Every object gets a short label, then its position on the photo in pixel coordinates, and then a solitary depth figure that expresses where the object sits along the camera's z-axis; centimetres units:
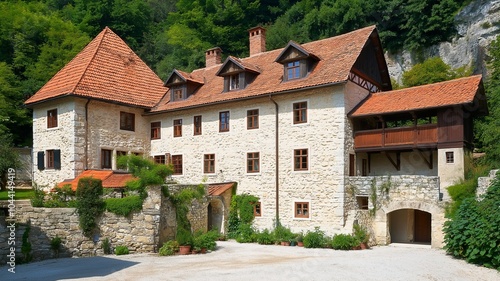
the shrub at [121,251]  1733
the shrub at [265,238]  2122
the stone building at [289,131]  1998
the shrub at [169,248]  1725
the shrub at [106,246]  1736
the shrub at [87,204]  1711
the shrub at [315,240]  1978
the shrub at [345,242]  1906
